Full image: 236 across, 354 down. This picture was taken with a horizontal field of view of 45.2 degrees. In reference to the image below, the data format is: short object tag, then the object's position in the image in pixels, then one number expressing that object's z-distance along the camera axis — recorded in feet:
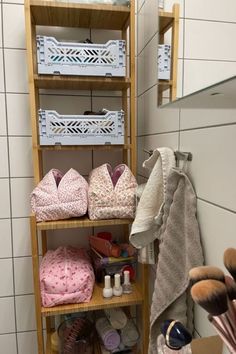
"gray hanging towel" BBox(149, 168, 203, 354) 2.34
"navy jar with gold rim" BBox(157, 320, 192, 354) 1.68
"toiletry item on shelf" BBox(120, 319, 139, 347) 3.85
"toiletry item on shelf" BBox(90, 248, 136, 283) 3.83
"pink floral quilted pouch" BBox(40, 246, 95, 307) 3.36
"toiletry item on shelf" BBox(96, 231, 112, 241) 4.13
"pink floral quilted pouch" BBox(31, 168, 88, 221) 3.31
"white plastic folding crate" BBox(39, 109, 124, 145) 3.38
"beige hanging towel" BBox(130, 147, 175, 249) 2.77
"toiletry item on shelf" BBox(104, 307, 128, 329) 3.88
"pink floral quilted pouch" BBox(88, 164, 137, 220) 3.37
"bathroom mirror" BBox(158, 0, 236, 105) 1.75
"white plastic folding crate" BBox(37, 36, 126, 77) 3.26
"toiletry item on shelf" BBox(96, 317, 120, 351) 3.70
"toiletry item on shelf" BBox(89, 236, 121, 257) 3.85
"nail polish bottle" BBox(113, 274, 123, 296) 3.64
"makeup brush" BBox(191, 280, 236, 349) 1.21
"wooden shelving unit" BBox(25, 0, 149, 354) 3.30
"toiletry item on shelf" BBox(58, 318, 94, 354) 3.72
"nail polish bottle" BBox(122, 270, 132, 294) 3.77
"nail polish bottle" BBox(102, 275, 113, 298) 3.56
